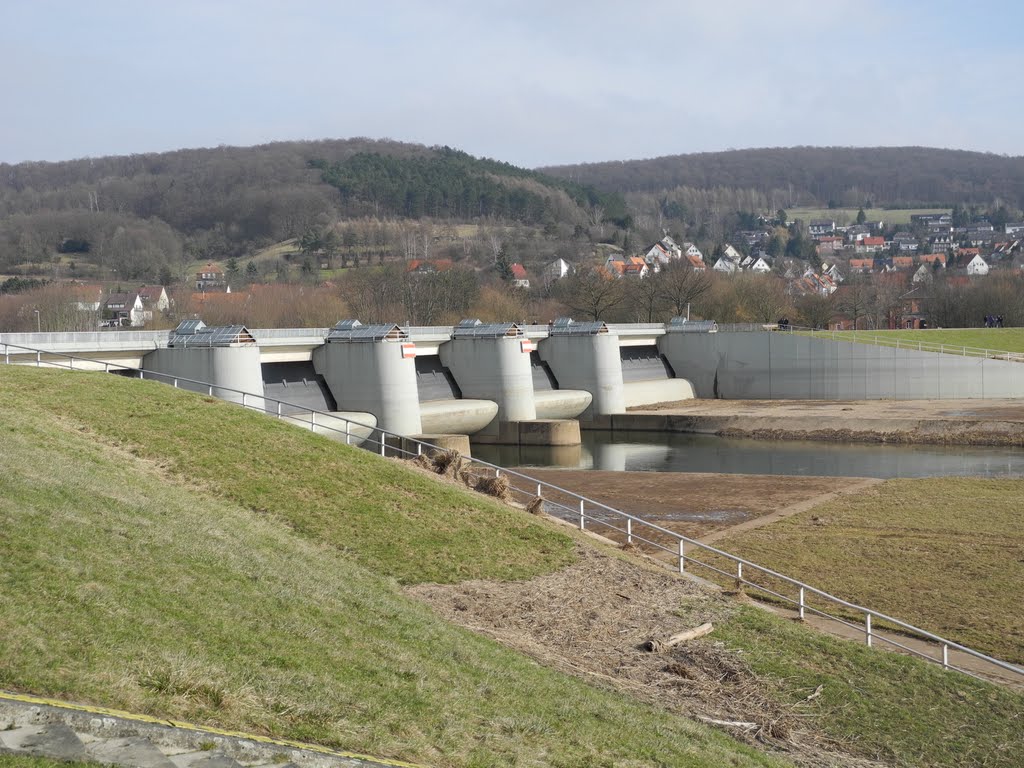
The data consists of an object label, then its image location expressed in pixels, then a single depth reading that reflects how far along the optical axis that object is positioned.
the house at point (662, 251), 173.50
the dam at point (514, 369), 39.78
